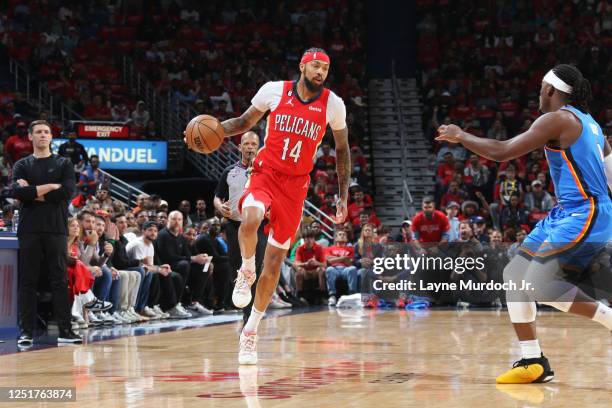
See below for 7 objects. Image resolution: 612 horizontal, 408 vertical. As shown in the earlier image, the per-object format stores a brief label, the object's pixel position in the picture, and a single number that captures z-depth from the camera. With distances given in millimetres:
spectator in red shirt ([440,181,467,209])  18328
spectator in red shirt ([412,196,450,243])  15531
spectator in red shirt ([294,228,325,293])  16188
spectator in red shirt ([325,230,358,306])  16016
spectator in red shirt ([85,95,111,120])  20500
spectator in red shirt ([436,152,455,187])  19359
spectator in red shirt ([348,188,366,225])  18250
